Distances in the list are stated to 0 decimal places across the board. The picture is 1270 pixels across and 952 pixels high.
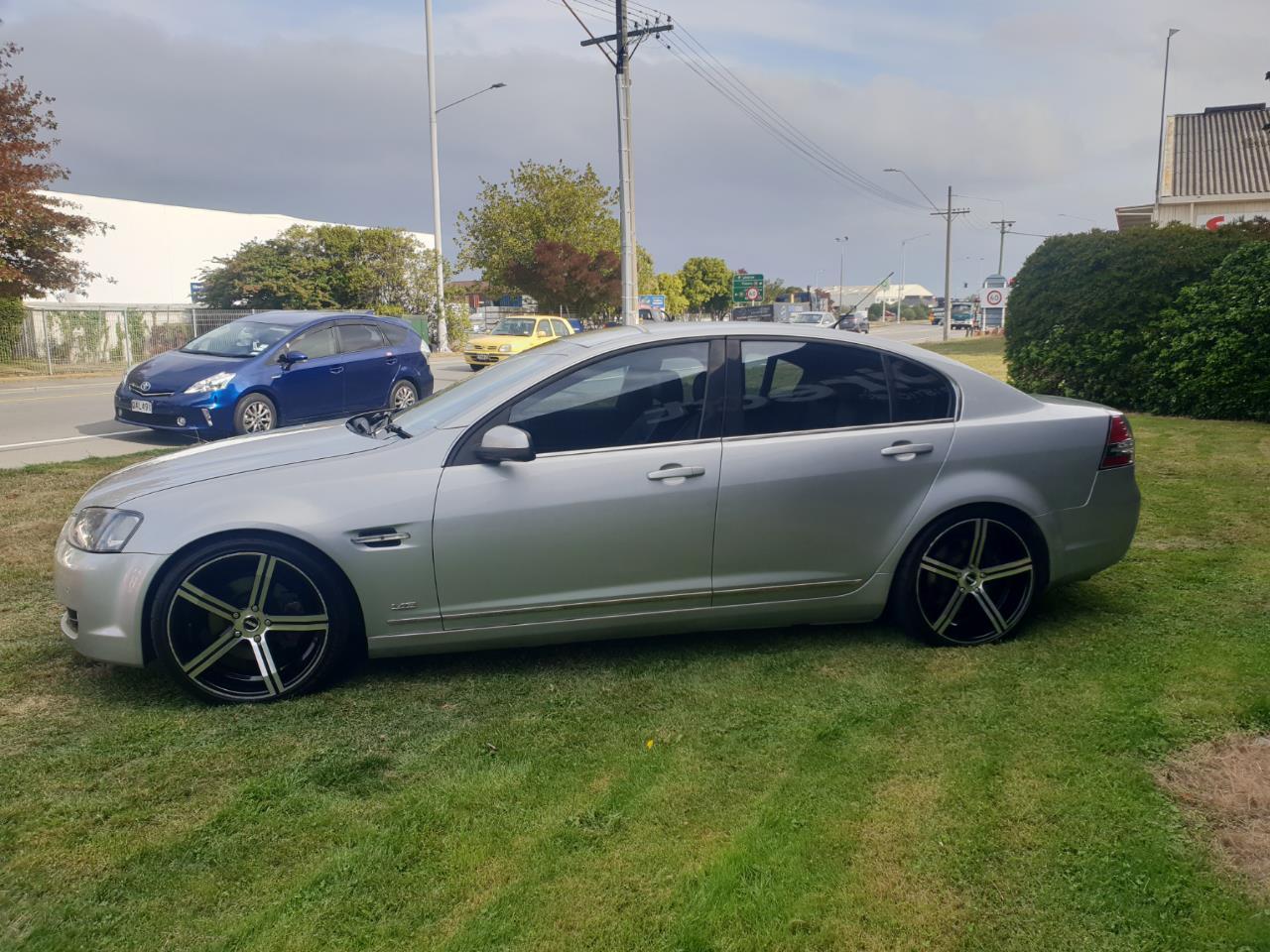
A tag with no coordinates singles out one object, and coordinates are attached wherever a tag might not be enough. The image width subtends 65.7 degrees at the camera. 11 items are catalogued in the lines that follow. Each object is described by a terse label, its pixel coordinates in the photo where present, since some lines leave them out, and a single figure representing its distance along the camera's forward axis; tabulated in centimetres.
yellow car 2575
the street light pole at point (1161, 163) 3145
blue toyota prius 1153
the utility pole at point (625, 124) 2058
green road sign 7469
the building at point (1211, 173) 2993
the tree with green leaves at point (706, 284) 8538
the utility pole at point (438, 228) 3750
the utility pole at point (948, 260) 5254
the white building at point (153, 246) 4422
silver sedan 387
